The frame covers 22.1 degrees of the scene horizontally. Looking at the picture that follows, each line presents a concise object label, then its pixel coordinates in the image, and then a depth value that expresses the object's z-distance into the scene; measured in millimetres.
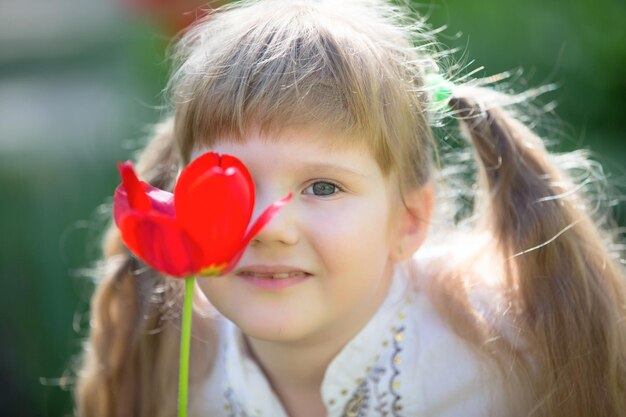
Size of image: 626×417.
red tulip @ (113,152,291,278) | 712
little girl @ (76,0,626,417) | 867
